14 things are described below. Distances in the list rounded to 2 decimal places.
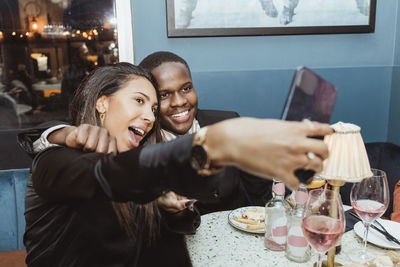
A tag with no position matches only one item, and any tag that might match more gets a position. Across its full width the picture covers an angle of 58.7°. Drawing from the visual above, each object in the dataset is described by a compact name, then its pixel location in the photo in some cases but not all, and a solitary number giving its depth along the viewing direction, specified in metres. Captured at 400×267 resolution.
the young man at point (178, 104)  1.73
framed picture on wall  2.21
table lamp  0.99
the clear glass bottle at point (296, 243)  1.07
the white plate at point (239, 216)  1.25
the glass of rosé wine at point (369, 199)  1.08
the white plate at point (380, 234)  1.12
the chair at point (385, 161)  1.95
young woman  0.52
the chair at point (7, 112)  2.44
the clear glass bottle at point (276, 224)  1.14
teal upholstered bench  1.85
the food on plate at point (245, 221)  1.32
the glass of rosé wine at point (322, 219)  0.89
